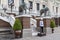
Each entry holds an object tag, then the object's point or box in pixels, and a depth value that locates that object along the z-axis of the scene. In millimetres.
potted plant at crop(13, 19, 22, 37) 7243
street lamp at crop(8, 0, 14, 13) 12920
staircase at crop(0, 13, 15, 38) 7974
